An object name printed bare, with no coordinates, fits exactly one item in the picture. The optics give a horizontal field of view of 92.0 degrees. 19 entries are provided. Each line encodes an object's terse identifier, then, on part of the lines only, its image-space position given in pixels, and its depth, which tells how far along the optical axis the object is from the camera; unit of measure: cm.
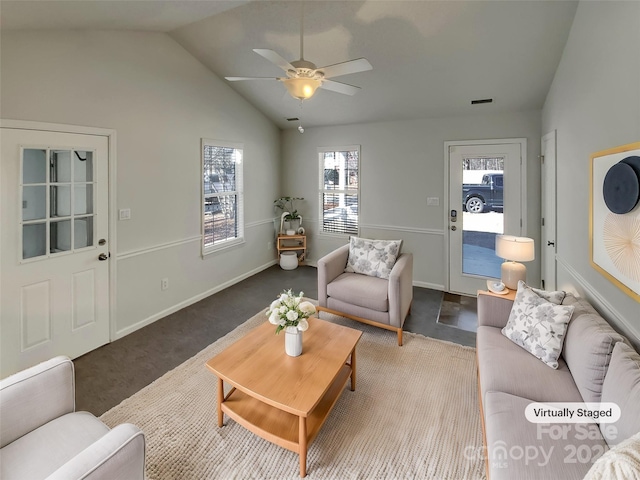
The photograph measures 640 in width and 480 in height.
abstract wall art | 155
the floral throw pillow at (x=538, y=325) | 187
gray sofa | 123
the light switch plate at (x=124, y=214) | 308
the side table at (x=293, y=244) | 546
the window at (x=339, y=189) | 518
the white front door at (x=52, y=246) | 234
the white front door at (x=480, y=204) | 400
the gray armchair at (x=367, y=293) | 298
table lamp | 269
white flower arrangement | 198
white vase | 204
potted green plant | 562
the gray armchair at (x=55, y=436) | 109
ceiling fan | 203
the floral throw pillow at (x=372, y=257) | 344
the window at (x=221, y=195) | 423
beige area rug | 169
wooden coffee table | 167
